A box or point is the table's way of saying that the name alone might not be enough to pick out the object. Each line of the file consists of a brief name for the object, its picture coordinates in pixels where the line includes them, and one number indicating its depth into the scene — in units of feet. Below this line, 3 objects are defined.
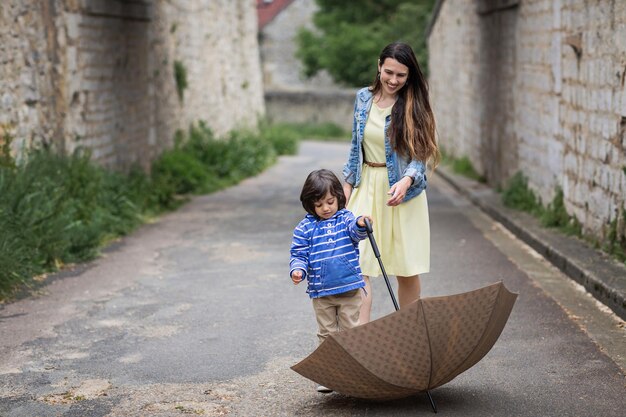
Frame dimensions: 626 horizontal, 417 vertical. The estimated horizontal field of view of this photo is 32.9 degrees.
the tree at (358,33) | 141.90
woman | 18.10
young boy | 16.78
